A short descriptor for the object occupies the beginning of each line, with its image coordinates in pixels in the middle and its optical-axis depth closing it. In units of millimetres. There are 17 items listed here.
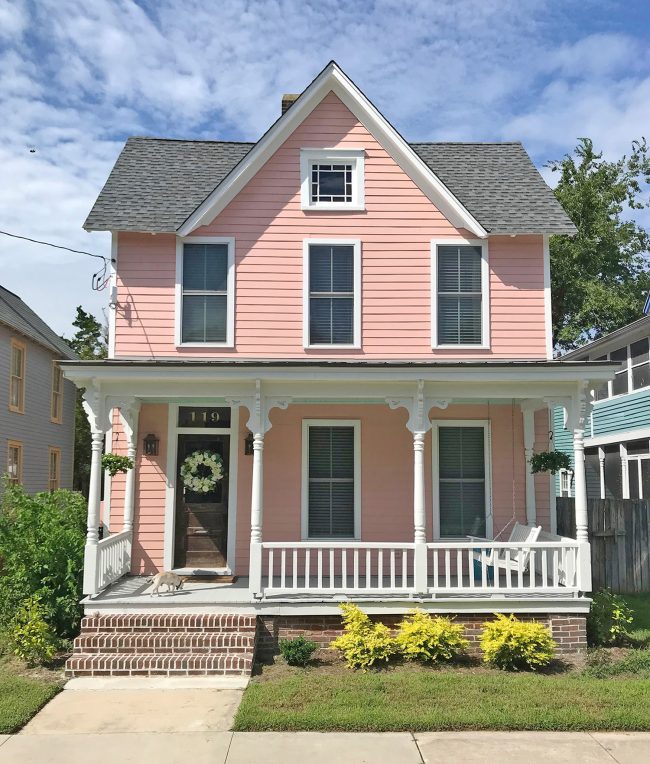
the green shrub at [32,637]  8273
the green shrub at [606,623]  9203
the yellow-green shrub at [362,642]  8289
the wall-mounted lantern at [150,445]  10961
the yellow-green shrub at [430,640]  8367
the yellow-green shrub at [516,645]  8258
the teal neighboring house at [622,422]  16609
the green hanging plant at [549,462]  10195
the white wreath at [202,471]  10812
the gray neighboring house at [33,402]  18656
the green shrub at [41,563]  8930
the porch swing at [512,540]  9312
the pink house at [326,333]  10961
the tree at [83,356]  26542
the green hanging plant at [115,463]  10070
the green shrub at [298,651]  8490
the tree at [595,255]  27266
